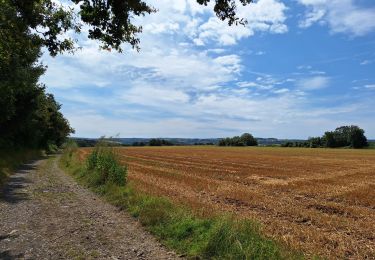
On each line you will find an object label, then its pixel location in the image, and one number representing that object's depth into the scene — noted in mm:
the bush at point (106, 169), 17500
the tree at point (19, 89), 12477
